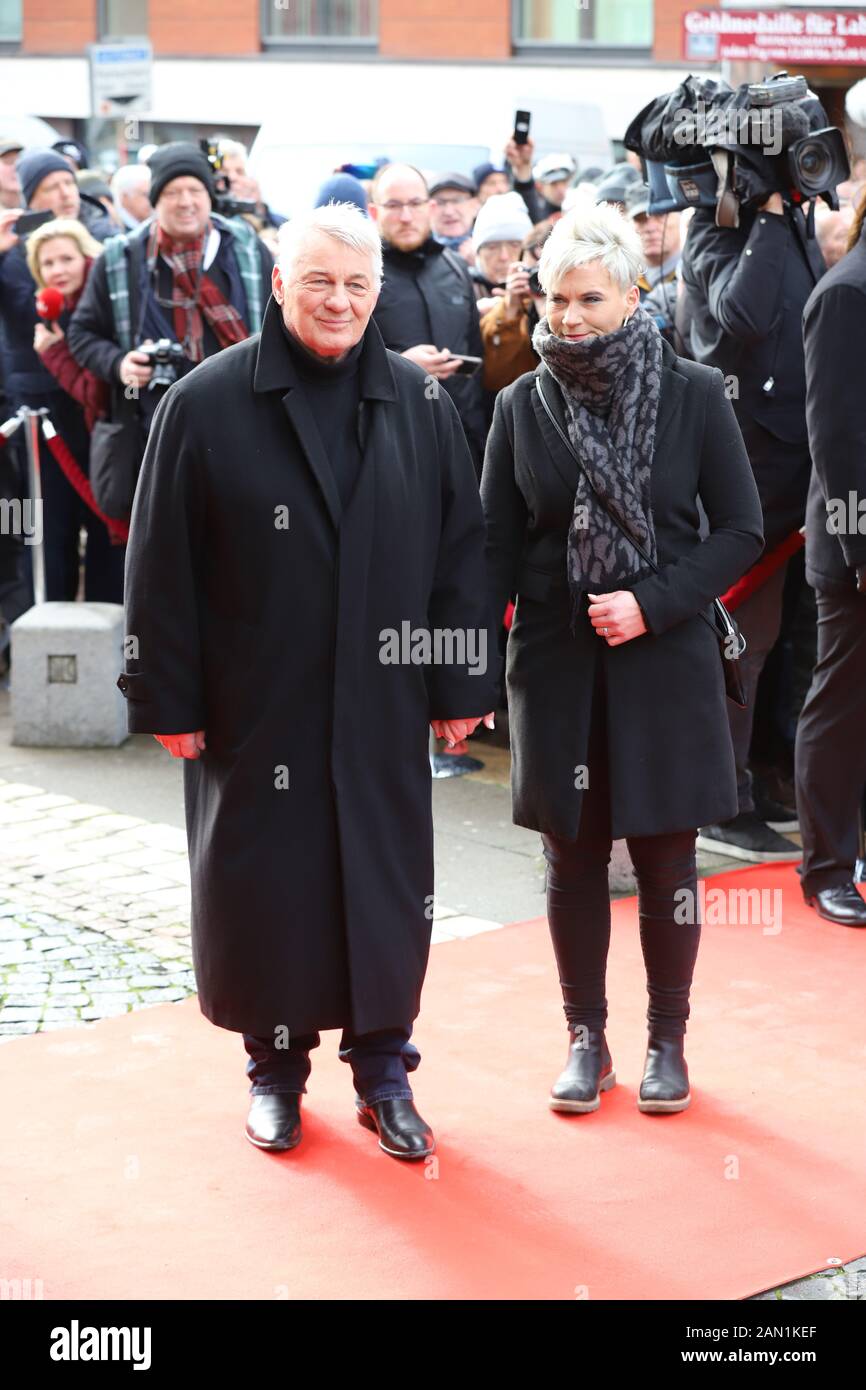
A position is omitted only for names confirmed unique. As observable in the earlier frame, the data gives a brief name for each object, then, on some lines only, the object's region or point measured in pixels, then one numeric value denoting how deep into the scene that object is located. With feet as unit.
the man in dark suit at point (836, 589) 18.54
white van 57.00
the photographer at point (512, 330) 25.46
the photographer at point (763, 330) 20.76
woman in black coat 14.38
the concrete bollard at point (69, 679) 27.50
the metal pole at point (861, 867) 21.30
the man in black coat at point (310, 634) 13.69
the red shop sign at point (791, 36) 56.65
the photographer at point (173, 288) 25.77
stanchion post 29.32
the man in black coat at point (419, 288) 24.91
